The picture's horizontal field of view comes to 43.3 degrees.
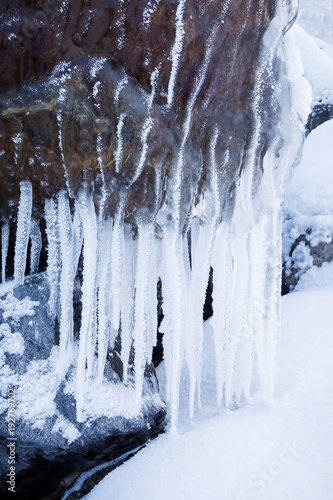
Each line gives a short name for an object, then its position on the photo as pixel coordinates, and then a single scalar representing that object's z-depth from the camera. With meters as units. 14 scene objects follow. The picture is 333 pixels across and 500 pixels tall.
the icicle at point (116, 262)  1.57
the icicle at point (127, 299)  1.77
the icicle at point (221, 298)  1.77
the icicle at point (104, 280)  1.62
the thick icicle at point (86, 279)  1.51
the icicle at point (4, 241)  1.69
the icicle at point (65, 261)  1.57
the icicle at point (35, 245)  1.77
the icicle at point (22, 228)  1.53
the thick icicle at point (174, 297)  1.63
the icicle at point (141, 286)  1.60
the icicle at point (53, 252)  1.60
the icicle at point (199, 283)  1.65
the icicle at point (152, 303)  1.74
